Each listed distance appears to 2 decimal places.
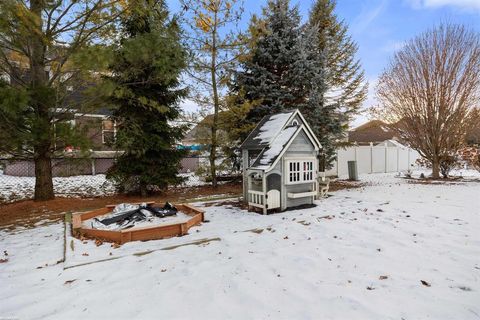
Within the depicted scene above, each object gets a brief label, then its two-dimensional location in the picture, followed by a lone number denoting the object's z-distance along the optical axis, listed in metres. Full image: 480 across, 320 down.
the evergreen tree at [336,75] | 12.02
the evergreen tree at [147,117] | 7.54
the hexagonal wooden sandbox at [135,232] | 4.53
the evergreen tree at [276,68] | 11.23
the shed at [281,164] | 6.55
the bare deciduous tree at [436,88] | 12.48
